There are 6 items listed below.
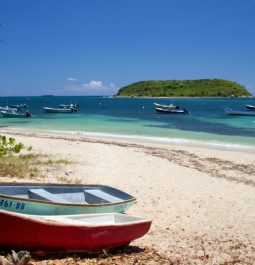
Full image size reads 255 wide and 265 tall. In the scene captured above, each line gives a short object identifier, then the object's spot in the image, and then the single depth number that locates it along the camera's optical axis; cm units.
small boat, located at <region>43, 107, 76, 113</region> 6831
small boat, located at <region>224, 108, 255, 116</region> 6044
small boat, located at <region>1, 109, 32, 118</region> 5644
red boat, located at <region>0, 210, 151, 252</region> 658
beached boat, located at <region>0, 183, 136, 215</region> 679
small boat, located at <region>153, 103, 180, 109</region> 7102
